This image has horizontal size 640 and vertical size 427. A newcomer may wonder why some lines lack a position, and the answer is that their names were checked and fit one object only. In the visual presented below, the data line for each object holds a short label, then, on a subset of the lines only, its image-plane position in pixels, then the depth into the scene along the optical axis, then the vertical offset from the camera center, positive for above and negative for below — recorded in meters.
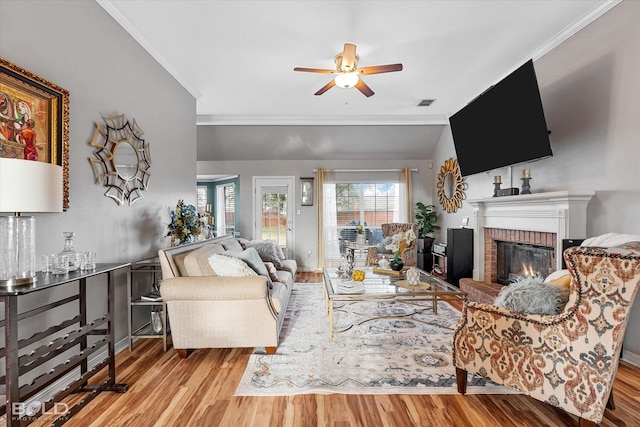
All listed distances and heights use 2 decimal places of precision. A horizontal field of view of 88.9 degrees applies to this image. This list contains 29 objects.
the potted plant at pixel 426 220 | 6.63 -0.14
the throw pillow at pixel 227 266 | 2.81 -0.45
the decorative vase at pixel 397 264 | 3.81 -0.59
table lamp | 1.45 +0.05
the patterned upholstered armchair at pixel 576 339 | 1.57 -0.68
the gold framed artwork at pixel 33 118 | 1.83 +0.60
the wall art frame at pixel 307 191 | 6.91 +0.49
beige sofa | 2.60 -0.78
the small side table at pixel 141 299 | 2.90 -0.78
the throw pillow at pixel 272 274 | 3.62 -0.67
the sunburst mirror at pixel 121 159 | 2.72 +0.51
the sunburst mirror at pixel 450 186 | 5.77 +0.50
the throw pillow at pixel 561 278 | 1.98 -0.41
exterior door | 6.98 +0.09
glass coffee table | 2.96 -0.73
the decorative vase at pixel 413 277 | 3.25 -0.63
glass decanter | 2.02 -0.24
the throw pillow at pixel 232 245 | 3.88 -0.38
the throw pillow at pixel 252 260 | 3.21 -0.46
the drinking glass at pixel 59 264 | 1.93 -0.30
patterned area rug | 2.25 -1.19
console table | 1.56 -0.77
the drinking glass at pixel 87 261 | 2.07 -0.30
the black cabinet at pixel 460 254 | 4.91 -0.61
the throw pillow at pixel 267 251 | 4.51 -0.52
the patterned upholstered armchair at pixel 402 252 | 5.65 -0.65
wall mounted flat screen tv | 3.10 +0.97
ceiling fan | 3.04 +1.40
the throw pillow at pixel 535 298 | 1.84 -0.49
